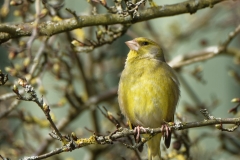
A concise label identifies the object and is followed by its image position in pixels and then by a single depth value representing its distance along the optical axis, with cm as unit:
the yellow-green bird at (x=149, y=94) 873
